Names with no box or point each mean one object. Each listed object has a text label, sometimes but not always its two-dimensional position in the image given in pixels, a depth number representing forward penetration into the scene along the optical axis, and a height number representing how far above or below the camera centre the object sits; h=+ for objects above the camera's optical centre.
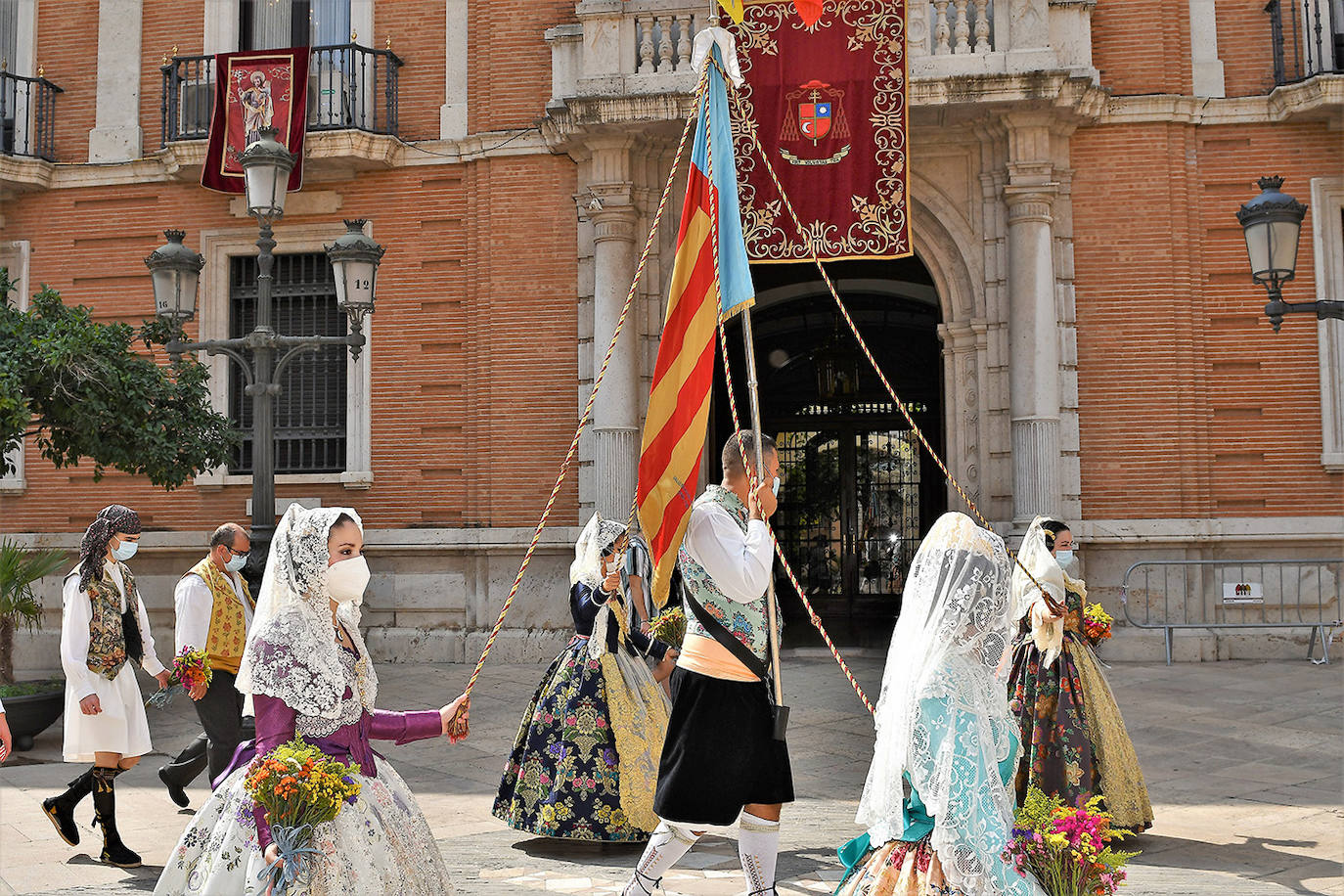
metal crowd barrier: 12.54 -0.98
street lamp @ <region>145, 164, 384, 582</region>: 9.59 +1.78
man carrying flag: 4.69 -0.65
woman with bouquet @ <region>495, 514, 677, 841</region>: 6.31 -1.22
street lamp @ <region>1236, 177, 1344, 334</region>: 7.98 +1.70
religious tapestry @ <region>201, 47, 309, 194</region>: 14.38 +4.76
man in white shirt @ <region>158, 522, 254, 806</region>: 6.97 -0.71
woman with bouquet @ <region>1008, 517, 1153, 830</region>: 6.36 -1.13
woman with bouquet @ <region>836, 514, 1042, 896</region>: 3.71 -0.76
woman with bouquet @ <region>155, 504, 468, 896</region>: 3.80 -0.72
